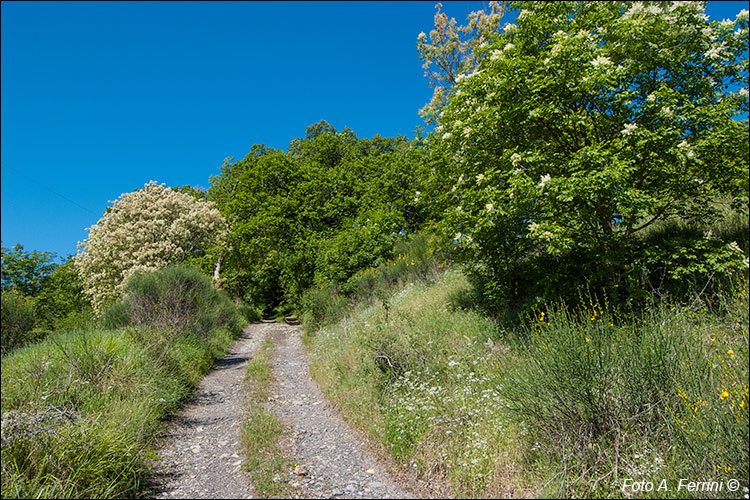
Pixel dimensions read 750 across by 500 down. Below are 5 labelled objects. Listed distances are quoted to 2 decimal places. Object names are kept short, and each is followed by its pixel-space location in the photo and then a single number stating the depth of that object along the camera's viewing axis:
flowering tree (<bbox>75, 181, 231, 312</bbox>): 19.77
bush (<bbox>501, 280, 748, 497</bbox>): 3.07
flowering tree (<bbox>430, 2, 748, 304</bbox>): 5.64
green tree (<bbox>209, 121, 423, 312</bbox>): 22.52
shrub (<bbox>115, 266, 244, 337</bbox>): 10.15
